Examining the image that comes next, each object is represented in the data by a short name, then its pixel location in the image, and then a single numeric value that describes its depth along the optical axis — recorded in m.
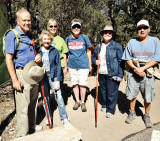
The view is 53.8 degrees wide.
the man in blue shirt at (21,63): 2.35
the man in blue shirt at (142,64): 2.89
